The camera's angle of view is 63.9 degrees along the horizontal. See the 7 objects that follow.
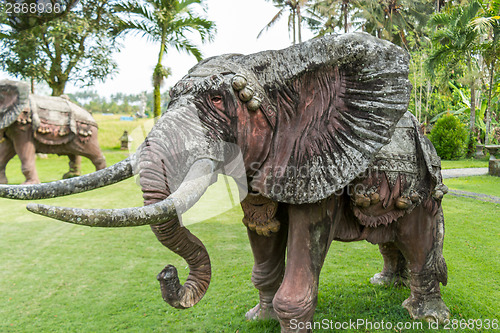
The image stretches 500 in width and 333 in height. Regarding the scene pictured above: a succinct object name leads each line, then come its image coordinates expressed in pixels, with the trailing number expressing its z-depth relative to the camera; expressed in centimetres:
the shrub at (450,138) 1405
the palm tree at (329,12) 2020
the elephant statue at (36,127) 694
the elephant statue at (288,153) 162
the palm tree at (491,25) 1162
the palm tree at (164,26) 1145
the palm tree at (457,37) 1295
